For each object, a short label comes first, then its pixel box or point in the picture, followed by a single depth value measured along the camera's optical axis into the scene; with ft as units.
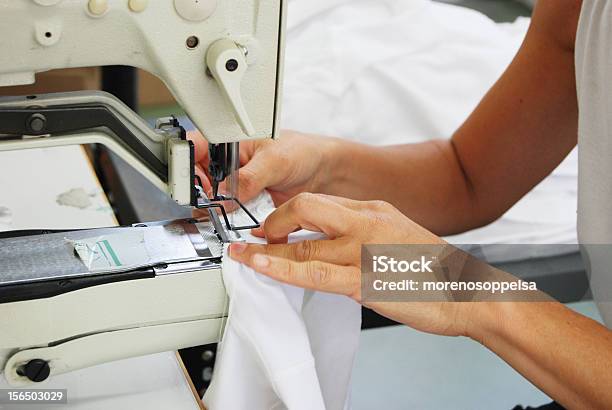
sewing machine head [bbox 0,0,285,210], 2.79
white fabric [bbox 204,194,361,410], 3.00
